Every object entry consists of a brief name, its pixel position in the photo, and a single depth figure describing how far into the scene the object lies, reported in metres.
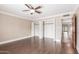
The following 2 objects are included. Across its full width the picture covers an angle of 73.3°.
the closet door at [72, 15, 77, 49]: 2.08
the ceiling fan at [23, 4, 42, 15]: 1.79
